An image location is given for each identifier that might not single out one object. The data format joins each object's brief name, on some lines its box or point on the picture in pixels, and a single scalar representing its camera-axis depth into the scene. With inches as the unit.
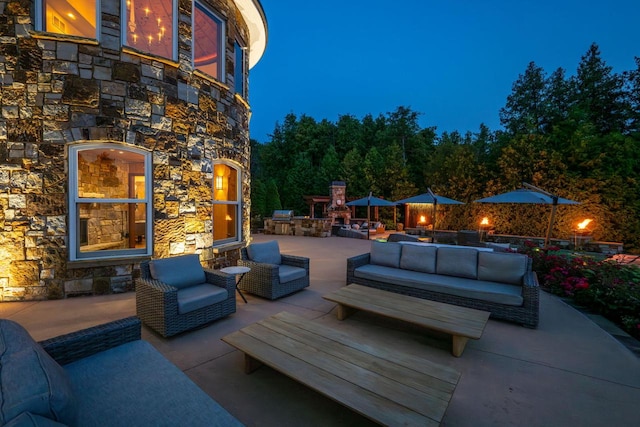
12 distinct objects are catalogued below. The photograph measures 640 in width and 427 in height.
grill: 533.0
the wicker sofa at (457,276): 141.4
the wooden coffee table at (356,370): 63.8
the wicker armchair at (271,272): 170.6
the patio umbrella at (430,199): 382.0
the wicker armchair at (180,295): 122.8
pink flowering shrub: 142.6
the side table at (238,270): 163.2
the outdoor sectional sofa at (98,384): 40.9
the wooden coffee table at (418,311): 110.9
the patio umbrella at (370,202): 487.2
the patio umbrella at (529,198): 280.1
